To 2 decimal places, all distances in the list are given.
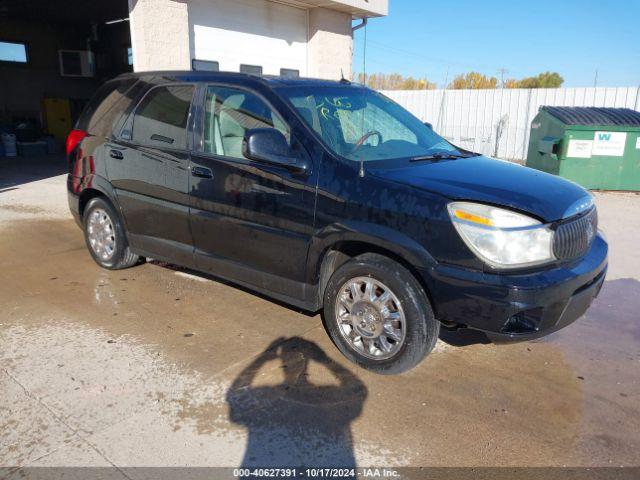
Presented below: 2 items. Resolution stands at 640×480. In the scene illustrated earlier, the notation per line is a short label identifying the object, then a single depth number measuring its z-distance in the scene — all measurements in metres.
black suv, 2.86
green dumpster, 9.88
